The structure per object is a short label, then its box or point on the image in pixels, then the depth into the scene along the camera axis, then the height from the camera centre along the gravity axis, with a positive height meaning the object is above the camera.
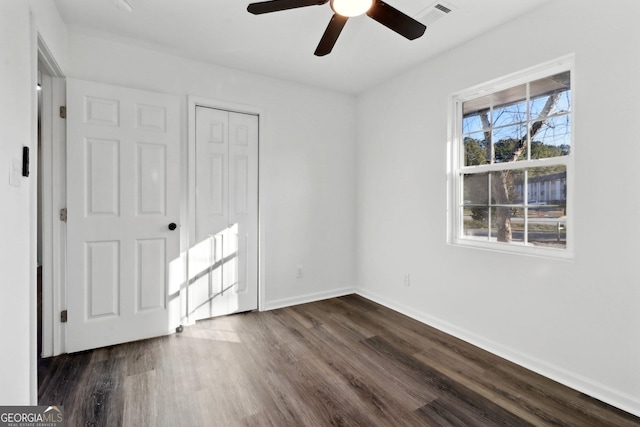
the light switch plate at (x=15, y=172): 1.37 +0.17
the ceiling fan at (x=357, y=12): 1.61 +1.08
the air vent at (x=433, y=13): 2.19 +1.45
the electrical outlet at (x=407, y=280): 3.29 -0.72
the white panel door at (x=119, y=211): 2.44 -0.01
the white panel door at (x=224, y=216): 3.06 -0.06
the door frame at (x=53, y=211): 2.37 -0.01
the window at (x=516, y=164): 2.19 +0.38
